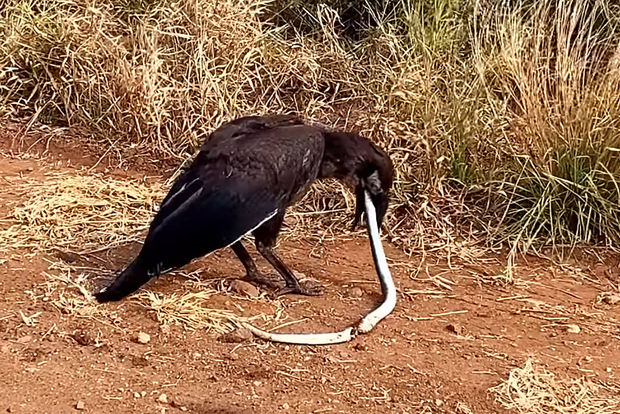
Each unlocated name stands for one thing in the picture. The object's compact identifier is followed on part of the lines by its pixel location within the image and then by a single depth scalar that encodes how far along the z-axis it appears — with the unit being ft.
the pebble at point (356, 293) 13.26
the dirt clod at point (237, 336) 11.78
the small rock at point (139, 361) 11.20
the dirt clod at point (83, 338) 11.59
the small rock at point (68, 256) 13.76
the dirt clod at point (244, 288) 13.01
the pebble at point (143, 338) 11.66
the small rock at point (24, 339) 11.61
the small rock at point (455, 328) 12.39
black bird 11.93
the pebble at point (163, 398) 10.50
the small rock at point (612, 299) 13.44
